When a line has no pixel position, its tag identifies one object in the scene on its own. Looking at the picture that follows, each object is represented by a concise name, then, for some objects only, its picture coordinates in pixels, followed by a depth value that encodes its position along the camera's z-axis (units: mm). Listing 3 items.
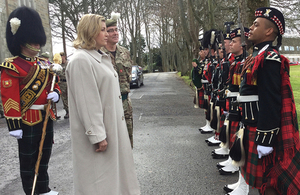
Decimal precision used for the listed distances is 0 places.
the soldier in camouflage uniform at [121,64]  3617
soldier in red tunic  3088
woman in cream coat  2303
